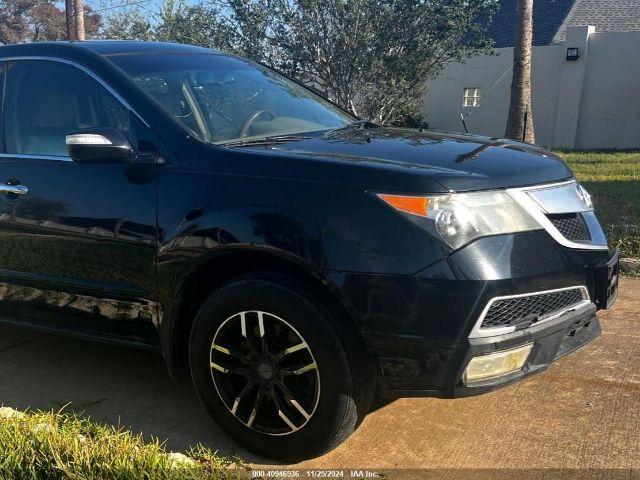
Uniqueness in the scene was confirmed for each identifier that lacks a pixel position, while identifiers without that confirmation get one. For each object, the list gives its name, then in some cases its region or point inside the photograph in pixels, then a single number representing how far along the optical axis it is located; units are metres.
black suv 2.66
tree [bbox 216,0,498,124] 12.64
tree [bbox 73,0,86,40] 17.14
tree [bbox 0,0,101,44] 36.06
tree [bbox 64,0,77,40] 17.11
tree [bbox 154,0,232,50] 13.84
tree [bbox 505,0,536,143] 12.84
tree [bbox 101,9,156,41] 19.36
